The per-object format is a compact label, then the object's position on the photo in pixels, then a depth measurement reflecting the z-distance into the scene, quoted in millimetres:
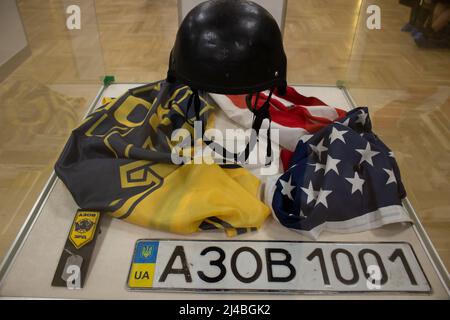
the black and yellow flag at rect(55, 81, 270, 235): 1014
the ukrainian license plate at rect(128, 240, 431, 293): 885
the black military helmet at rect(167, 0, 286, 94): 771
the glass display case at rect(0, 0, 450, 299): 934
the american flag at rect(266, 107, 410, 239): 1028
